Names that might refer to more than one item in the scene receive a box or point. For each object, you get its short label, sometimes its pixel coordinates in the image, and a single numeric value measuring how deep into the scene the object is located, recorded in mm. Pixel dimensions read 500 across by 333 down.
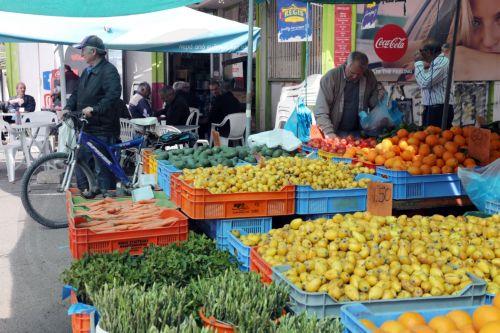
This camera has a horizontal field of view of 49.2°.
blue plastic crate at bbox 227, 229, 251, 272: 3594
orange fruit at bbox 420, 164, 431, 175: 4668
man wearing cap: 6629
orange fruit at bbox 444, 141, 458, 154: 4965
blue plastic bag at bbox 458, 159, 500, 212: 4273
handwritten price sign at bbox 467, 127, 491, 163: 4844
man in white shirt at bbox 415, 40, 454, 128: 8172
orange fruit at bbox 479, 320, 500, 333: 2133
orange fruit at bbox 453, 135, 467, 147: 5094
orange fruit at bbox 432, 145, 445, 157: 4930
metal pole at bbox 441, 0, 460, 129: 6208
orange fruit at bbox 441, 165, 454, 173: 4746
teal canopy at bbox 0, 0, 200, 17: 5594
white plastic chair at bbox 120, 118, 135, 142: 9258
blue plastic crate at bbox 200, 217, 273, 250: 4121
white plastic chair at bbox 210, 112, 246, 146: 10812
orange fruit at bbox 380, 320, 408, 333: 2279
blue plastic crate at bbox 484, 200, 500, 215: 4227
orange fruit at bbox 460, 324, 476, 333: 2270
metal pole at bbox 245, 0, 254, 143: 6870
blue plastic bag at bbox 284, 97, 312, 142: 9094
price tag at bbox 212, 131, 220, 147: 6894
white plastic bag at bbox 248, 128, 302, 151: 6152
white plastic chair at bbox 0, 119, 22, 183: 9656
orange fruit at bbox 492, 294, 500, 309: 2485
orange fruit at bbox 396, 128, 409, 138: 5449
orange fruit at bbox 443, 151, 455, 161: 4844
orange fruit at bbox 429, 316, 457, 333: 2310
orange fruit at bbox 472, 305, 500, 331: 2289
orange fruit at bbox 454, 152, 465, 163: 4863
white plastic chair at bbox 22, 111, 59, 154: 10125
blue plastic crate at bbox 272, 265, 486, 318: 2674
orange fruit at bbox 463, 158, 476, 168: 4801
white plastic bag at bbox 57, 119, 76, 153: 6652
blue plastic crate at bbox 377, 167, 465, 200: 4605
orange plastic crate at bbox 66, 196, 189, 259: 3822
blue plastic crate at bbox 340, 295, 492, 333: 2321
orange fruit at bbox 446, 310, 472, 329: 2357
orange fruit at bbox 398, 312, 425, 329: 2348
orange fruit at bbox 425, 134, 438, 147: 5138
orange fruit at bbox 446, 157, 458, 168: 4770
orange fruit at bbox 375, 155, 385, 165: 4945
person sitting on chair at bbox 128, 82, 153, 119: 10602
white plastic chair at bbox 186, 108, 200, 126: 11045
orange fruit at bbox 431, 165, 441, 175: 4703
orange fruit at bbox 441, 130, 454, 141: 5214
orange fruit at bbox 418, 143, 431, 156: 4977
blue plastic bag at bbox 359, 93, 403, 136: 6352
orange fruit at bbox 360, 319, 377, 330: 2277
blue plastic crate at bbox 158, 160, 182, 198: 5113
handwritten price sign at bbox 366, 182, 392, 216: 4078
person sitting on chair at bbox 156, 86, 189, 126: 10508
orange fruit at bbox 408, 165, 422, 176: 4609
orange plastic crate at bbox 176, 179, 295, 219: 4078
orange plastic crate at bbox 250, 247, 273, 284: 3139
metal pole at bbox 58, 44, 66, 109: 9787
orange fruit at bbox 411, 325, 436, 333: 2248
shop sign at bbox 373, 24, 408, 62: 9078
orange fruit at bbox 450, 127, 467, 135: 5293
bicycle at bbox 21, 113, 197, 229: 6633
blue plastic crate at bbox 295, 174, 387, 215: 4359
